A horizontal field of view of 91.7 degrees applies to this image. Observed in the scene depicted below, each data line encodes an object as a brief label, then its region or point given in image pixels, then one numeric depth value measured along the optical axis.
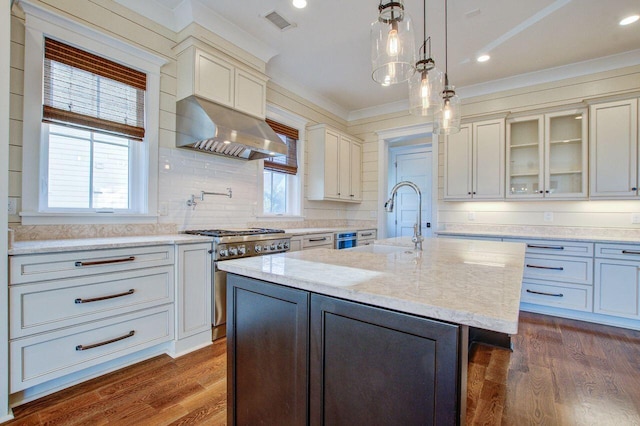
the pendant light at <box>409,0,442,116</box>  2.05
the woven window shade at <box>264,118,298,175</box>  4.03
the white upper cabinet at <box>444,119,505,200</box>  3.94
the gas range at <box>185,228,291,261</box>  2.60
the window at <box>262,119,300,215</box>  4.05
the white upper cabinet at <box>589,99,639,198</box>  3.23
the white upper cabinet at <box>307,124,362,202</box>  4.48
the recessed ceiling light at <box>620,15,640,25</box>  2.80
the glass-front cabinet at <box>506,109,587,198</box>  3.62
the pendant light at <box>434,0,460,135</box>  2.39
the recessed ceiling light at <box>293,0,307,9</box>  2.62
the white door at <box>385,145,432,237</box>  5.61
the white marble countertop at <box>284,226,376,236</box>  3.54
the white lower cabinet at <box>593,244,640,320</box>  3.05
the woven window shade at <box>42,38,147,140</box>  2.22
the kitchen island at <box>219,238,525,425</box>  0.80
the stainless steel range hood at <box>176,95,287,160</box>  2.66
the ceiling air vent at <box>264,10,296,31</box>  2.80
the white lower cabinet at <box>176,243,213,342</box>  2.40
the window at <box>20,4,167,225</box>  2.12
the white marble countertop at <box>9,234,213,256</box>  1.75
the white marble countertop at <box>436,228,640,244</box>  3.19
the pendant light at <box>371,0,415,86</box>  1.49
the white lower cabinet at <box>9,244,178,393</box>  1.74
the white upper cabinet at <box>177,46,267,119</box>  2.76
